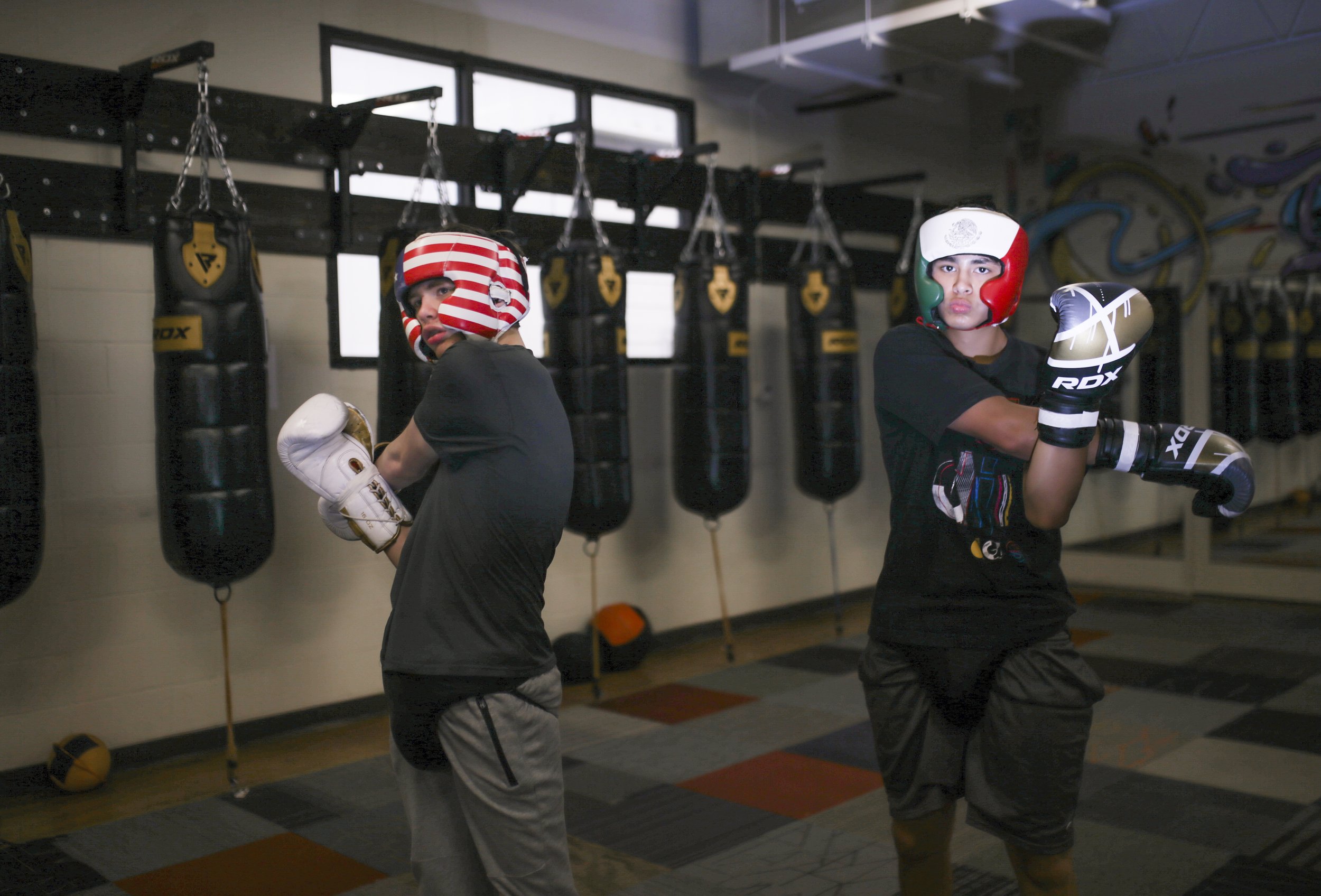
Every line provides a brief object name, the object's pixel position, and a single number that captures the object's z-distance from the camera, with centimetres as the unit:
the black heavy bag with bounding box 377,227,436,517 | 358
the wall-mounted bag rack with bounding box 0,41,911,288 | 354
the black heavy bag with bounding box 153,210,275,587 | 331
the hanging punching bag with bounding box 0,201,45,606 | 296
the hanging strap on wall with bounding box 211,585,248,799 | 351
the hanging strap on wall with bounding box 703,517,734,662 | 509
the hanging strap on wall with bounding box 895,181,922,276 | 600
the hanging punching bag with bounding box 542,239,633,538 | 434
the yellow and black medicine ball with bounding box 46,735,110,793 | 351
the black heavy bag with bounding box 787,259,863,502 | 528
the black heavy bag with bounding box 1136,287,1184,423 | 633
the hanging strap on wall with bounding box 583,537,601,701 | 458
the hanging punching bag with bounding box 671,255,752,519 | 488
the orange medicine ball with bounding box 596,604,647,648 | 500
